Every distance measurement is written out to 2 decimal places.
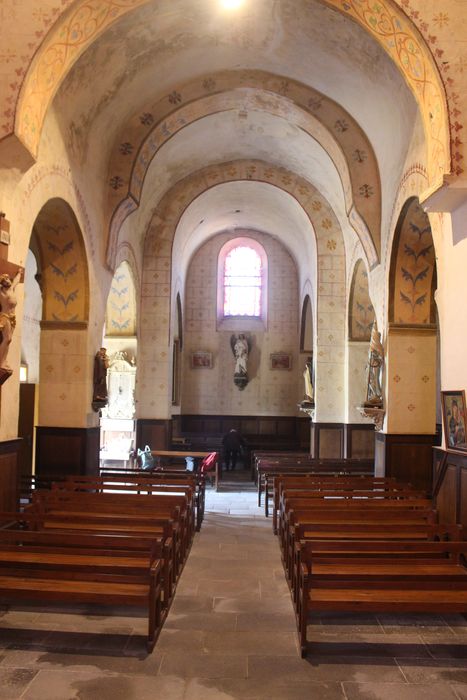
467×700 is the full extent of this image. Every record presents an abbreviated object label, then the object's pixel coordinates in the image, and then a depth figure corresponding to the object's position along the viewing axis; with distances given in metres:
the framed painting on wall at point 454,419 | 6.88
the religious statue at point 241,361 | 22.64
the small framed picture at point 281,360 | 23.12
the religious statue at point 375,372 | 11.40
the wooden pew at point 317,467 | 12.93
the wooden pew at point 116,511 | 6.69
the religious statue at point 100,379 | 11.42
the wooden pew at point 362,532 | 5.99
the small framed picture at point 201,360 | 23.19
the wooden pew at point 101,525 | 6.39
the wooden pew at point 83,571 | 4.88
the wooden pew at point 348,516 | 6.98
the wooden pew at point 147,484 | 8.91
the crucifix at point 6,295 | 6.71
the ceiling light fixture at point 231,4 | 9.46
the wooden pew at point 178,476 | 9.84
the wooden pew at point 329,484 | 9.57
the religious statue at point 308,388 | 18.12
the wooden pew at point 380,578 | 4.83
